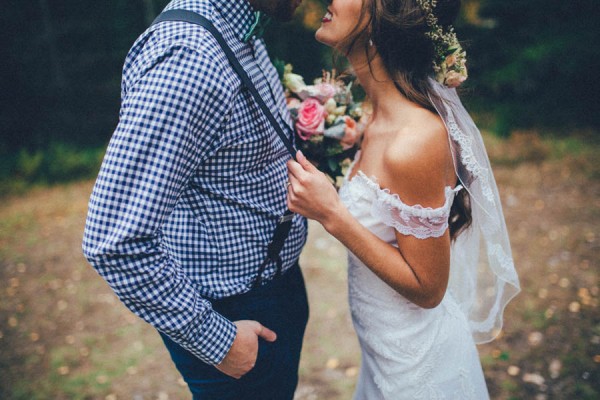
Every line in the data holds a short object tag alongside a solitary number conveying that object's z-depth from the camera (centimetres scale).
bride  178
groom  133
